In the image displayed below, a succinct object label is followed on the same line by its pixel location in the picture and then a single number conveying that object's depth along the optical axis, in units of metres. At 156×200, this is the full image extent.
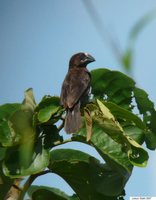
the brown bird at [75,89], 5.07
